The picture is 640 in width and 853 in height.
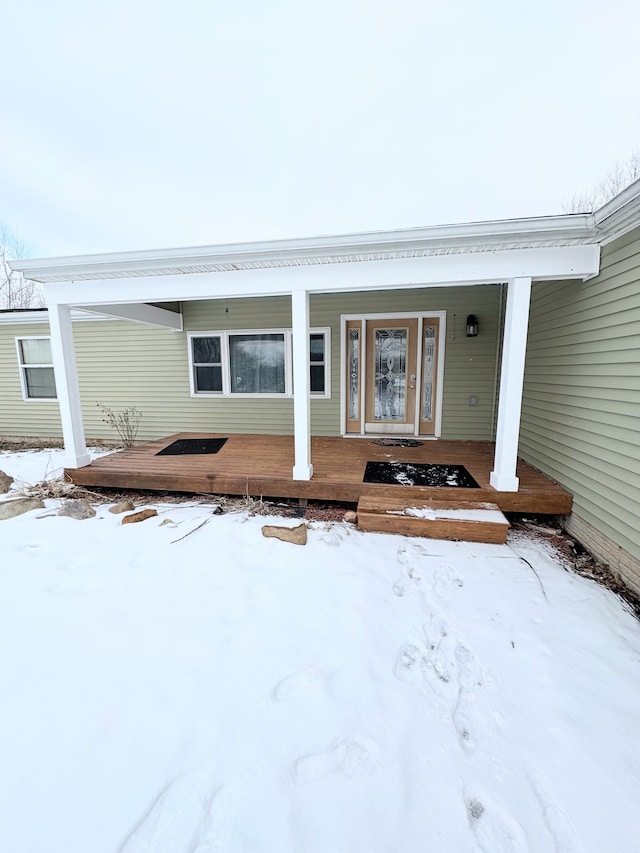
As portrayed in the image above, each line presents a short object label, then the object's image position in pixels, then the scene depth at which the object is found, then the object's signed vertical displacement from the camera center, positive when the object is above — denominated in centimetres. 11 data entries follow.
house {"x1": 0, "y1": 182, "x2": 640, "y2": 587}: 296 +30
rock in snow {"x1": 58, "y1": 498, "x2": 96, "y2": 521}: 383 -142
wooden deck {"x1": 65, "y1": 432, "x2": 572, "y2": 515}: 357 -115
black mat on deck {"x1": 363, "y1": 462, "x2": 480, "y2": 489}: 383 -113
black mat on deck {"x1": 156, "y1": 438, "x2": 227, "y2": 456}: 528 -112
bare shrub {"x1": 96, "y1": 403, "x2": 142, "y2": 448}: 682 -92
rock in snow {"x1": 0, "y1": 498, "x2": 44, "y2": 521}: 381 -140
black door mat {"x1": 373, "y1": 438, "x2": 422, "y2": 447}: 540 -105
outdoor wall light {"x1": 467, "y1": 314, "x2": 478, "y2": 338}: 527 +61
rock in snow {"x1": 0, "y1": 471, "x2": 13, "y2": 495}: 447 -133
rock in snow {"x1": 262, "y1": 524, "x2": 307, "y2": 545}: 322 -140
